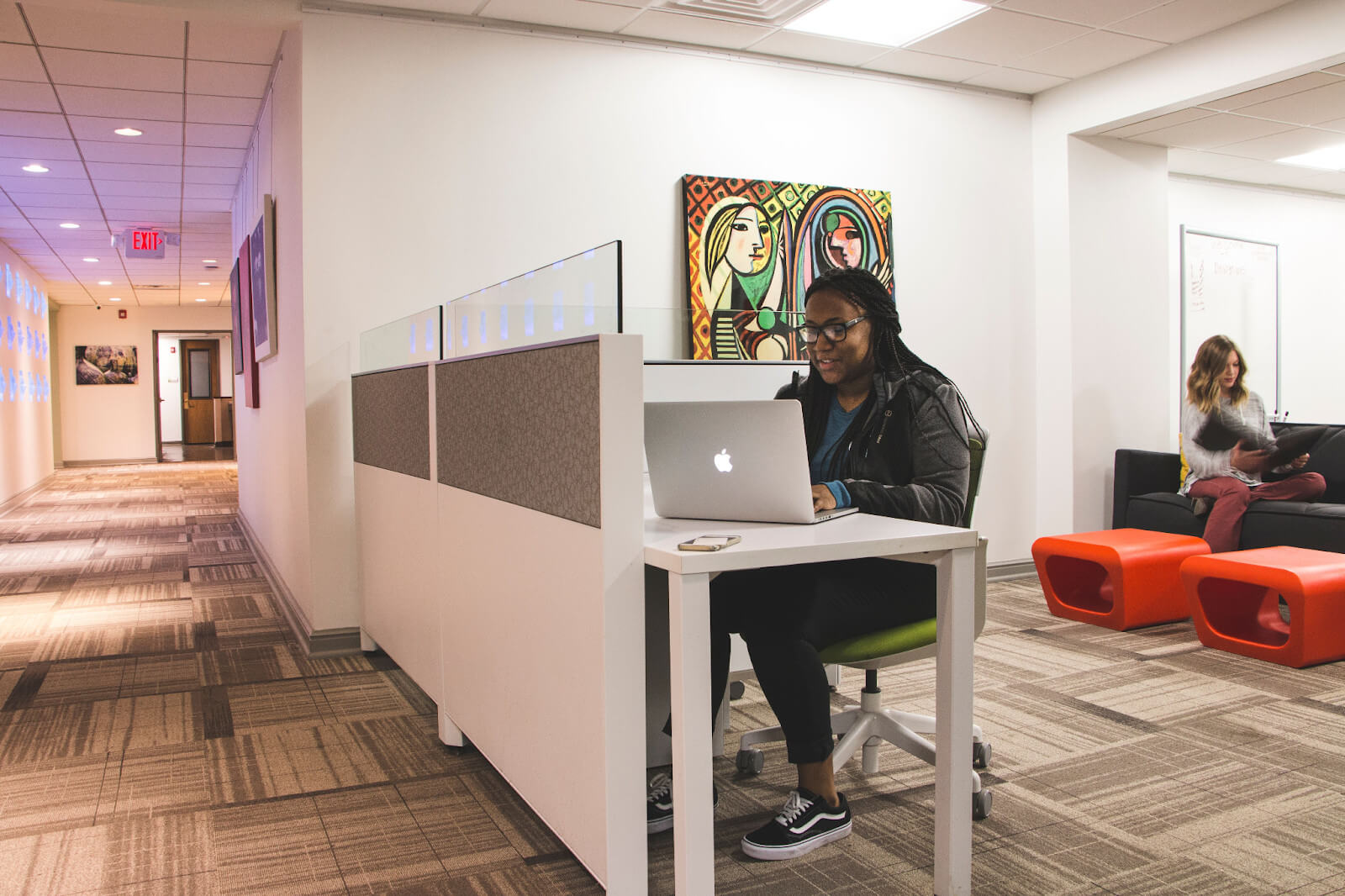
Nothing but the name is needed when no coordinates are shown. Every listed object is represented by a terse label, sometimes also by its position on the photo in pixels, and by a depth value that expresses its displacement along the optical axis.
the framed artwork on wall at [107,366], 14.41
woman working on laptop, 1.94
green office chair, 2.07
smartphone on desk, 1.62
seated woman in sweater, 4.49
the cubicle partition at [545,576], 1.67
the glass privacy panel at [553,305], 1.99
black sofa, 4.26
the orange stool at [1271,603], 3.35
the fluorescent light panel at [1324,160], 6.18
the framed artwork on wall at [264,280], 4.45
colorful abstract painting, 4.33
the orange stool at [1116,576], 3.97
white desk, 1.60
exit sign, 8.12
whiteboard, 6.62
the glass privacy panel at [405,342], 2.95
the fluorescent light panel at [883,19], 3.98
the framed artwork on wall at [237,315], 6.58
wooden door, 18.02
